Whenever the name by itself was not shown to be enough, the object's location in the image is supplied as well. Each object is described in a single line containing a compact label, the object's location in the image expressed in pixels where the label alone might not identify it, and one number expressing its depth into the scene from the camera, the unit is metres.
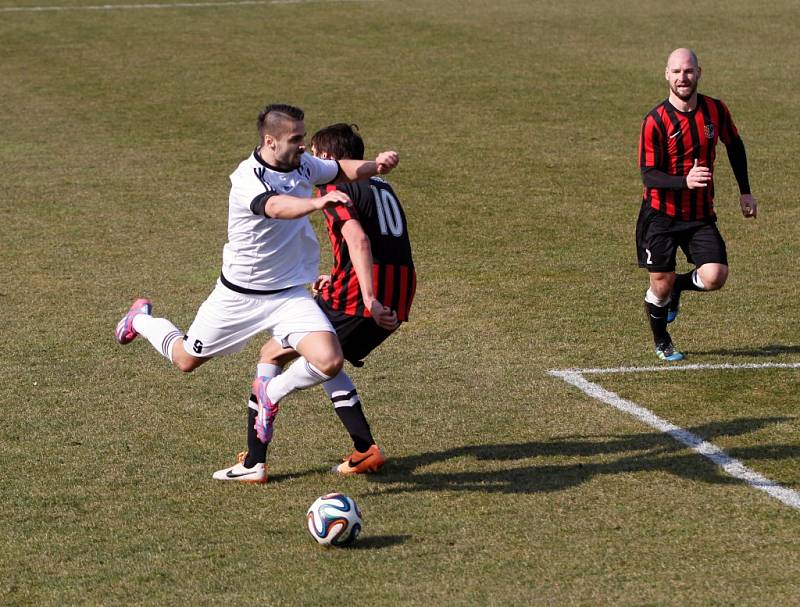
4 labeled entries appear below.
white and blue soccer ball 13.29
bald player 19.50
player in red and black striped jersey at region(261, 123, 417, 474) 15.70
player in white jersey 14.71
